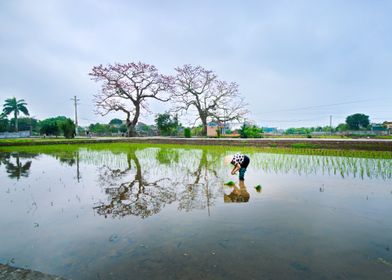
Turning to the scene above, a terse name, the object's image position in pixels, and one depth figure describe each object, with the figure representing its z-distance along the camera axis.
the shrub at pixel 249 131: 25.33
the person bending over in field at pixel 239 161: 6.66
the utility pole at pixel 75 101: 38.17
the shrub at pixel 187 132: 28.29
